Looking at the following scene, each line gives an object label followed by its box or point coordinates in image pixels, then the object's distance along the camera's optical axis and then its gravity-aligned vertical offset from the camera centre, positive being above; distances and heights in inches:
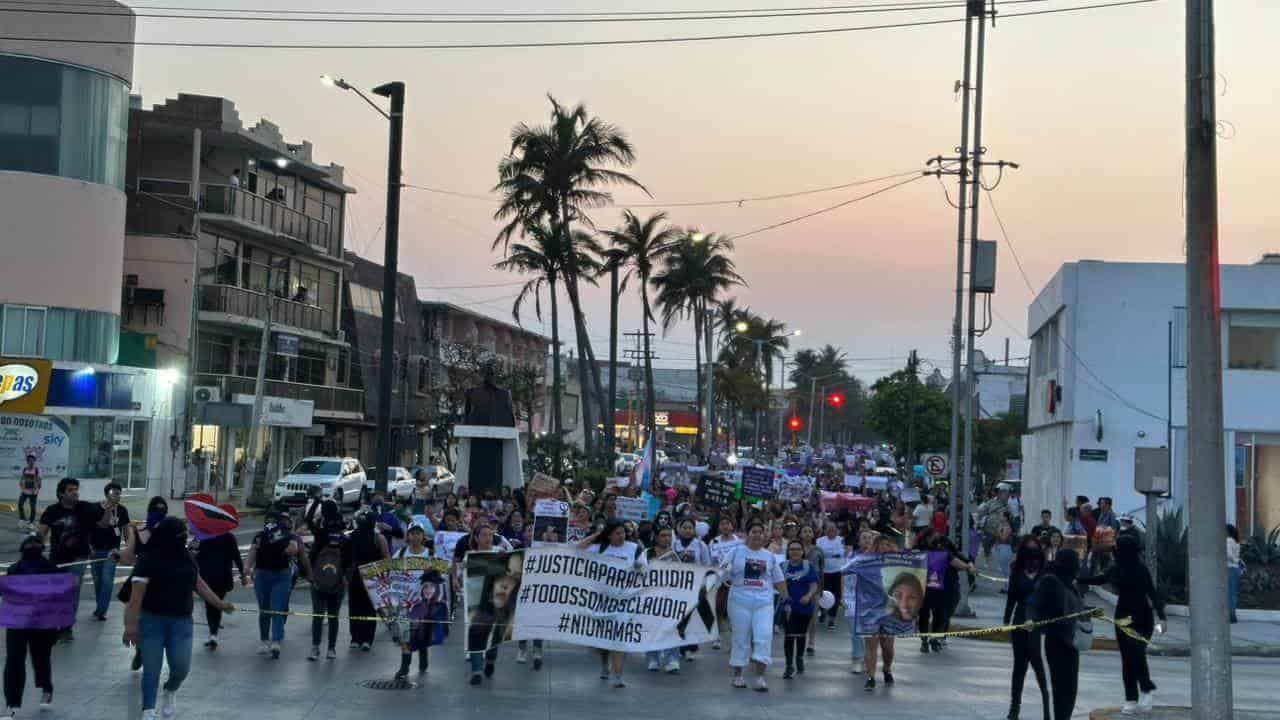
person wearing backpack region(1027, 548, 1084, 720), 466.9 -58.2
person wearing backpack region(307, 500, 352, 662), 579.5 -55.2
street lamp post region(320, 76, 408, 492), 979.3 +157.6
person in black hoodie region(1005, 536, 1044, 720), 518.8 -45.5
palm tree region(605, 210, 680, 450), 2247.8 +342.7
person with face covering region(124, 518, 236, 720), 410.0 -51.0
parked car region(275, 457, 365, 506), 1621.6 -46.7
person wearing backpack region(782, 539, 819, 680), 595.2 -63.4
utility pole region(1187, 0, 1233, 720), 435.2 +25.3
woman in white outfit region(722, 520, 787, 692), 550.9 -59.9
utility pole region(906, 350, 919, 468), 2498.8 +66.9
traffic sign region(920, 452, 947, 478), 1396.4 -6.0
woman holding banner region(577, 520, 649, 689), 568.7 -40.4
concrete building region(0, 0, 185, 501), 1513.3 +226.6
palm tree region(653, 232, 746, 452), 2689.5 +348.7
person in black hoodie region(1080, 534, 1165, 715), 517.3 -55.3
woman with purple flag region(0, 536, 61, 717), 428.5 -70.3
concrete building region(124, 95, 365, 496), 1875.0 +252.6
